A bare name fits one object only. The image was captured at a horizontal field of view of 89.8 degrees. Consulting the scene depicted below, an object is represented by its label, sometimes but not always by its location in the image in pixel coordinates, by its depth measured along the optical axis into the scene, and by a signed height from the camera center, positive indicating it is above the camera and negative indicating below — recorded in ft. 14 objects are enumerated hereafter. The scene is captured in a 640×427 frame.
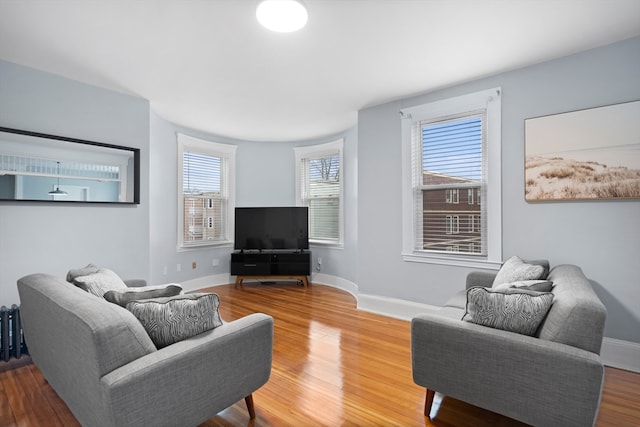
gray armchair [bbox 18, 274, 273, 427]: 4.05 -2.11
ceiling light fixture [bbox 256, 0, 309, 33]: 6.37 +4.20
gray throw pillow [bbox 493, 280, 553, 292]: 6.31 -1.37
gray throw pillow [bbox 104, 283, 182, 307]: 5.31 -1.32
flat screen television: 17.63 -0.64
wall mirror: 8.85 +1.44
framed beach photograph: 8.12 +1.68
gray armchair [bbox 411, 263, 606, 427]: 4.62 -2.32
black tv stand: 17.20 -2.61
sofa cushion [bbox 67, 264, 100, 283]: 6.86 -1.24
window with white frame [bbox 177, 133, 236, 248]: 16.30 +1.34
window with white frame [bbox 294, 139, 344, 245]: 17.74 +1.63
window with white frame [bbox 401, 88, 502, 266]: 10.28 +1.30
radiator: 8.21 -3.06
